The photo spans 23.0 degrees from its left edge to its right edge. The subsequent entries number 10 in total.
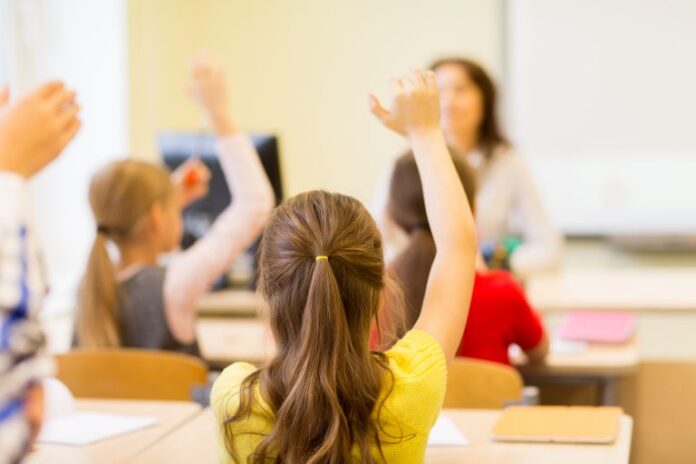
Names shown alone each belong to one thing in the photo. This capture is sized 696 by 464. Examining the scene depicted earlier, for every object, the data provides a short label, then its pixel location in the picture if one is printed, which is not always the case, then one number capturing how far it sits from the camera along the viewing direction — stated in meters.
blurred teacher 5.65
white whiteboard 7.27
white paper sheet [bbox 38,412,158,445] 2.82
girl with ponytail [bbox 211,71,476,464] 2.14
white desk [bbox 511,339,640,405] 4.19
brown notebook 2.71
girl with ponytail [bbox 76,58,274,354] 3.91
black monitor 5.52
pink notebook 4.61
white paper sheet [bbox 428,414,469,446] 2.73
